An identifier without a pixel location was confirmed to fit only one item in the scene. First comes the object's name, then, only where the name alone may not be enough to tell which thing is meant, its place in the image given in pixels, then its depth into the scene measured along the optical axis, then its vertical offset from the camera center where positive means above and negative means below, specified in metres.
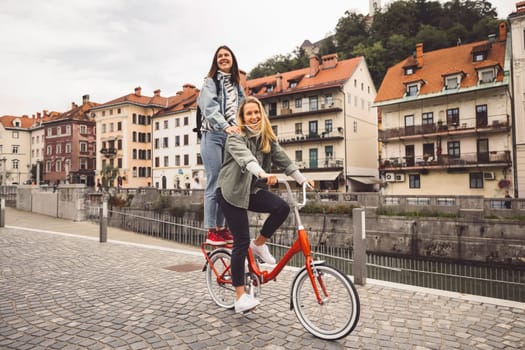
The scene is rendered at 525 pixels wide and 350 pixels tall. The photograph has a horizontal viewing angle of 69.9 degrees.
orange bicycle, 3.10 -0.92
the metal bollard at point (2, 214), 12.28 -0.82
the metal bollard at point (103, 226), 9.29 -0.93
